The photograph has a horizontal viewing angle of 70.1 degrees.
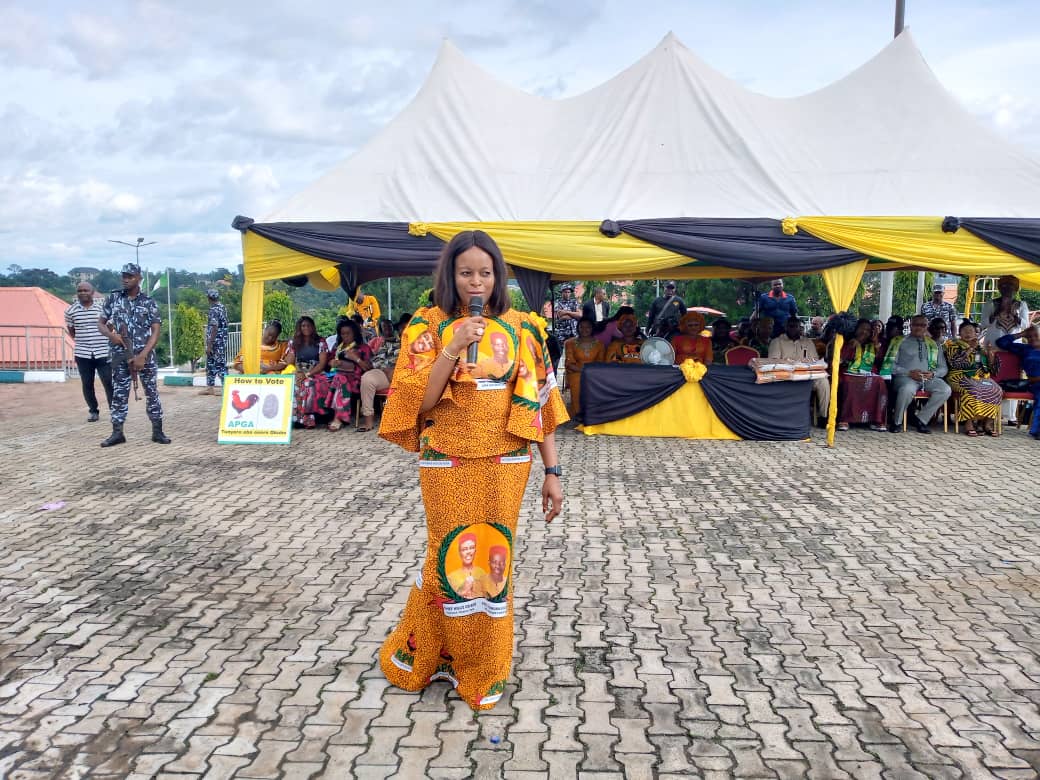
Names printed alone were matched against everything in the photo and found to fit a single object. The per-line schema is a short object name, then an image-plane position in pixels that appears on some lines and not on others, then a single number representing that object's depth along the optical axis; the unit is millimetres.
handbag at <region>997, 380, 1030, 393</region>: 9125
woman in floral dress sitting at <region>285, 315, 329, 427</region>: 9039
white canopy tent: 7965
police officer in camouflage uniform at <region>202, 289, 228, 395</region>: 12617
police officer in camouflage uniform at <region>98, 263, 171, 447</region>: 7363
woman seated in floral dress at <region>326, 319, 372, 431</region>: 9047
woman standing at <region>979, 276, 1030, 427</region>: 9750
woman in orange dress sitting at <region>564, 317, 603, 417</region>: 9555
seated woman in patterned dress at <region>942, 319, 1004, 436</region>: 8820
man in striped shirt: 8688
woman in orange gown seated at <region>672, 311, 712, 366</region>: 8961
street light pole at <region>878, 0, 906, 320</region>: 13250
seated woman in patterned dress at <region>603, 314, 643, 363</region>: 9531
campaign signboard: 7996
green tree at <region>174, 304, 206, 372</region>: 37000
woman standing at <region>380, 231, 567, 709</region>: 2533
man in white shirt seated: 9156
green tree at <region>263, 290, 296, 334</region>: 34969
